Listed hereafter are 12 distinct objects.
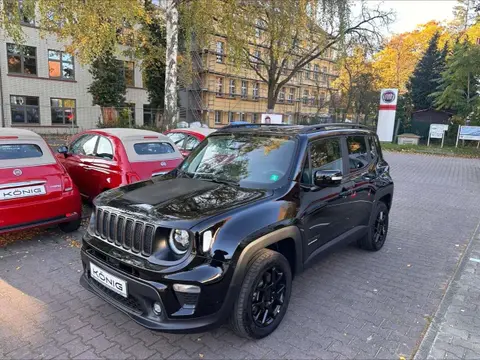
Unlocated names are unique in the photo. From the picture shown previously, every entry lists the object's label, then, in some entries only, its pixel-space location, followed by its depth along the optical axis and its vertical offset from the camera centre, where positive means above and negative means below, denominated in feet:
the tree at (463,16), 115.03 +40.13
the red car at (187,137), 29.60 -1.79
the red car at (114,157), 19.01 -2.54
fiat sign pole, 81.25 +2.95
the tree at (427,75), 105.40 +15.81
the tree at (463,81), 78.28 +11.32
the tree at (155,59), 60.18 +10.15
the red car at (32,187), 14.58 -3.41
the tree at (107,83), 76.84 +6.73
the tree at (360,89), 110.61 +11.77
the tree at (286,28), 50.67 +15.52
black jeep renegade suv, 8.50 -3.06
